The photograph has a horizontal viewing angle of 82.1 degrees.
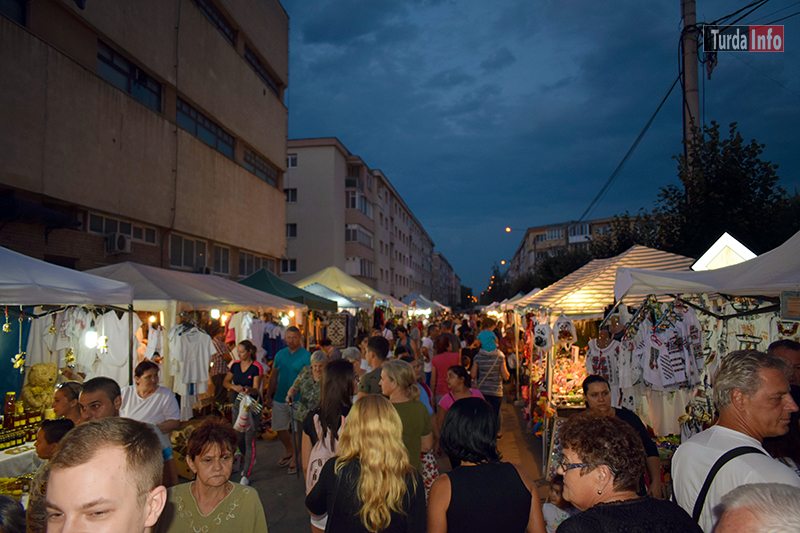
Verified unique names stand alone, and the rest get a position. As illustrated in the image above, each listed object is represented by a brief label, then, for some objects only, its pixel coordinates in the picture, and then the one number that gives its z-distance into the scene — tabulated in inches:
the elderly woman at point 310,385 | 210.7
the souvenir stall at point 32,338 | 181.5
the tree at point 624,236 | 594.5
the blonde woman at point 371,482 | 100.7
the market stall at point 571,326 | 302.0
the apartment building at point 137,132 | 369.1
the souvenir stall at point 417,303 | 1288.1
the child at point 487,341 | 302.4
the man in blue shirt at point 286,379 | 268.1
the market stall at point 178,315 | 317.7
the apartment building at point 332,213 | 1278.3
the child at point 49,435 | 139.2
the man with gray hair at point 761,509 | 51.2
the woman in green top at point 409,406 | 152.2
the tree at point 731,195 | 391.2
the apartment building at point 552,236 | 2586.1
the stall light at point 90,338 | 270.8
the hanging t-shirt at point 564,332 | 302.7
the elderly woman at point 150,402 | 179.9
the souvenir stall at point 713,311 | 158.0
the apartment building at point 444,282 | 4178.2
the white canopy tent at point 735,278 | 150.0
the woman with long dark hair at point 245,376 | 257.8
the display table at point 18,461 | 172.1
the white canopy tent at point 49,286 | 185.2
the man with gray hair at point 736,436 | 82.0
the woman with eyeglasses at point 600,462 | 76.5
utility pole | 387.6
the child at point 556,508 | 112.9
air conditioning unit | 453.4
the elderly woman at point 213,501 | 101.2
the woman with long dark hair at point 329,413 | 139.3
